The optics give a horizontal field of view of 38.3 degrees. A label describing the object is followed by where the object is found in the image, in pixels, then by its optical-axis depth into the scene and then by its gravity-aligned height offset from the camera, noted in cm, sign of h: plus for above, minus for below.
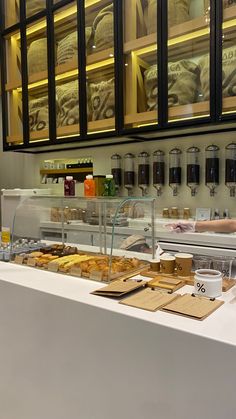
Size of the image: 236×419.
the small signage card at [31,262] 155 -34
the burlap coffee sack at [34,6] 351 +189
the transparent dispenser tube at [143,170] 323 +16
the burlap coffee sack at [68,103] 329 +82
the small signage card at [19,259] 160 -34
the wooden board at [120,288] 114 -35
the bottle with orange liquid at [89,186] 211 +0
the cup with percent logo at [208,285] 111 -32
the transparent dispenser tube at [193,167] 292 +16
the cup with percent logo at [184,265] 136 -32
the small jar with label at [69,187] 231 +0
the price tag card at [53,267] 145 -34
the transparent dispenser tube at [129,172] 334 +14
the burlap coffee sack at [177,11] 263 +136
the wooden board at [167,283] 121 -35
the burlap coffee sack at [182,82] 263 +81
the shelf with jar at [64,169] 377 +20
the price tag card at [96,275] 132 -35
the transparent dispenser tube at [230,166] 271 +16
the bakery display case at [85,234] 147 -25
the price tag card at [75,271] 138 -34
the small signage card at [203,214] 289 -24
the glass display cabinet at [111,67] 251 +106
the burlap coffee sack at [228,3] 238 +128
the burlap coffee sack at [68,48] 325 +135
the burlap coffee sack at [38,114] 356 +77
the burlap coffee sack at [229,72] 241 +81
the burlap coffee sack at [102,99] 303 +79
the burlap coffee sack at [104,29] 298 +141
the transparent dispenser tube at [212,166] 281 +17
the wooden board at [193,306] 96 -36
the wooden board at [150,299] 104 -36
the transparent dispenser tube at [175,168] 303 +16
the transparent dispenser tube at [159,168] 312 +17
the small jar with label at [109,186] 239 +0
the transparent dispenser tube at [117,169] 343 +18
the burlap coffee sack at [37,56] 352 +137
